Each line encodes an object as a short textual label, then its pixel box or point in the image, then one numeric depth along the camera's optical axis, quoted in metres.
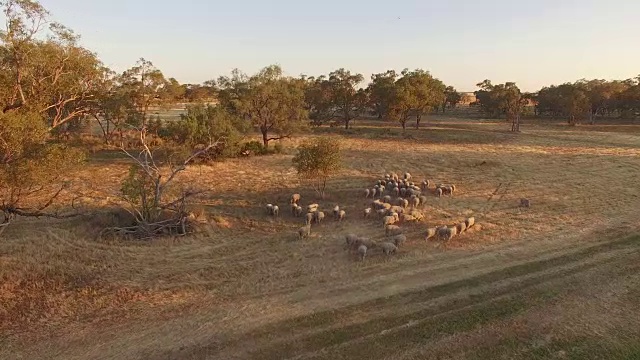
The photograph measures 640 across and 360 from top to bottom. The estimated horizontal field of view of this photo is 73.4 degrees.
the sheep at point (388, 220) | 18.56
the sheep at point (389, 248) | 15.73
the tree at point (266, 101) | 36.59
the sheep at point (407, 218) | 19.30
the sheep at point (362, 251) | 15.45
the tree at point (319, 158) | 22.34
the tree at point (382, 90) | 51.66
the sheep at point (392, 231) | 17.62
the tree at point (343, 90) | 54.28
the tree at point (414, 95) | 47.69
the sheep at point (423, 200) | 22.23
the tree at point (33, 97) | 13.82
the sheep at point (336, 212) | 19.91
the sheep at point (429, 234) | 17.09
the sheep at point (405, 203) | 21.44
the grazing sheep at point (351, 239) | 16.39
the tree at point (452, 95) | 87.56
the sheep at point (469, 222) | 18.48
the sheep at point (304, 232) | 17.41
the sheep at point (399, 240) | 16.38
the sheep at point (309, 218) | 18.93
